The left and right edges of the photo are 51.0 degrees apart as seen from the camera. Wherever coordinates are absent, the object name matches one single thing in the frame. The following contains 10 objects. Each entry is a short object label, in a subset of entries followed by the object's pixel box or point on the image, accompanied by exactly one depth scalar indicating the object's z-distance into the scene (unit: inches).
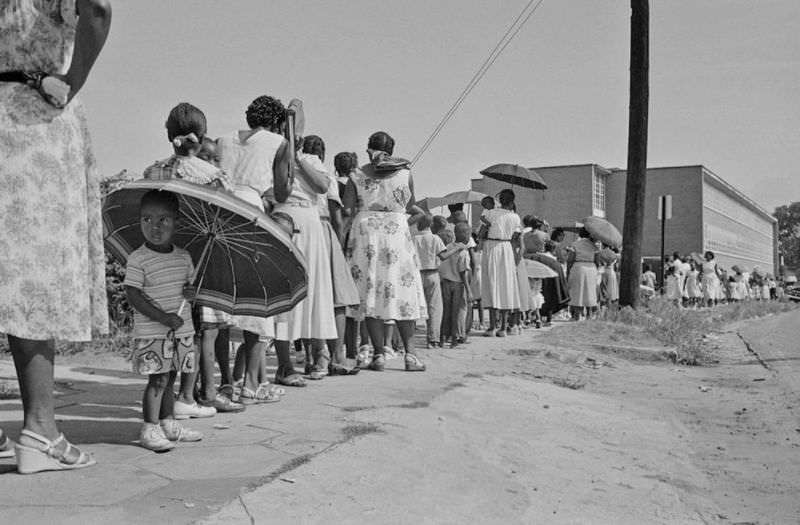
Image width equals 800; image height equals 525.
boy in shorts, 149.3
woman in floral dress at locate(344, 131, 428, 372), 276.1
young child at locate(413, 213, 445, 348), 390.4
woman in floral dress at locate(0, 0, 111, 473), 126.6
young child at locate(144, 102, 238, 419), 181.0
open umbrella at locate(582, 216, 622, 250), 641.6
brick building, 2293.3
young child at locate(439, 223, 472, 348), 397.7
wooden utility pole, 606.2
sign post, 852.0
